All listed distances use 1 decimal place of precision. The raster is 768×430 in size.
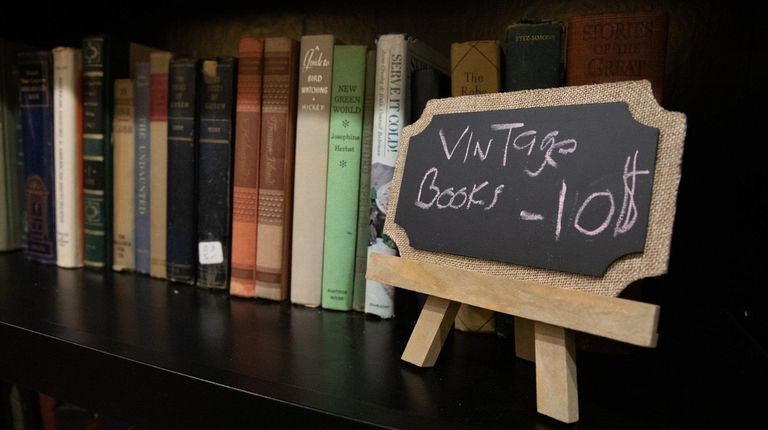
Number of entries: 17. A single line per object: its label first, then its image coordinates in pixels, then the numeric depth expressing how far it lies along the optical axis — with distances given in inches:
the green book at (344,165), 28.4
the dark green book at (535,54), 23.8
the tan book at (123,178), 35.2
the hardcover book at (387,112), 27.0
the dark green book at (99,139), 35.0
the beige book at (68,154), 35.4
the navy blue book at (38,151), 36.5
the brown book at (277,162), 29.7
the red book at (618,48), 22.3
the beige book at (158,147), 33.5
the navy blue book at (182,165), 32.3
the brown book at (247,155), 30.4
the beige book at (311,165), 28.8
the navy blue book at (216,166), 31.3
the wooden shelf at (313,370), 18.7
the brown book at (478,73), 25.8
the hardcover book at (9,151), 39.3
